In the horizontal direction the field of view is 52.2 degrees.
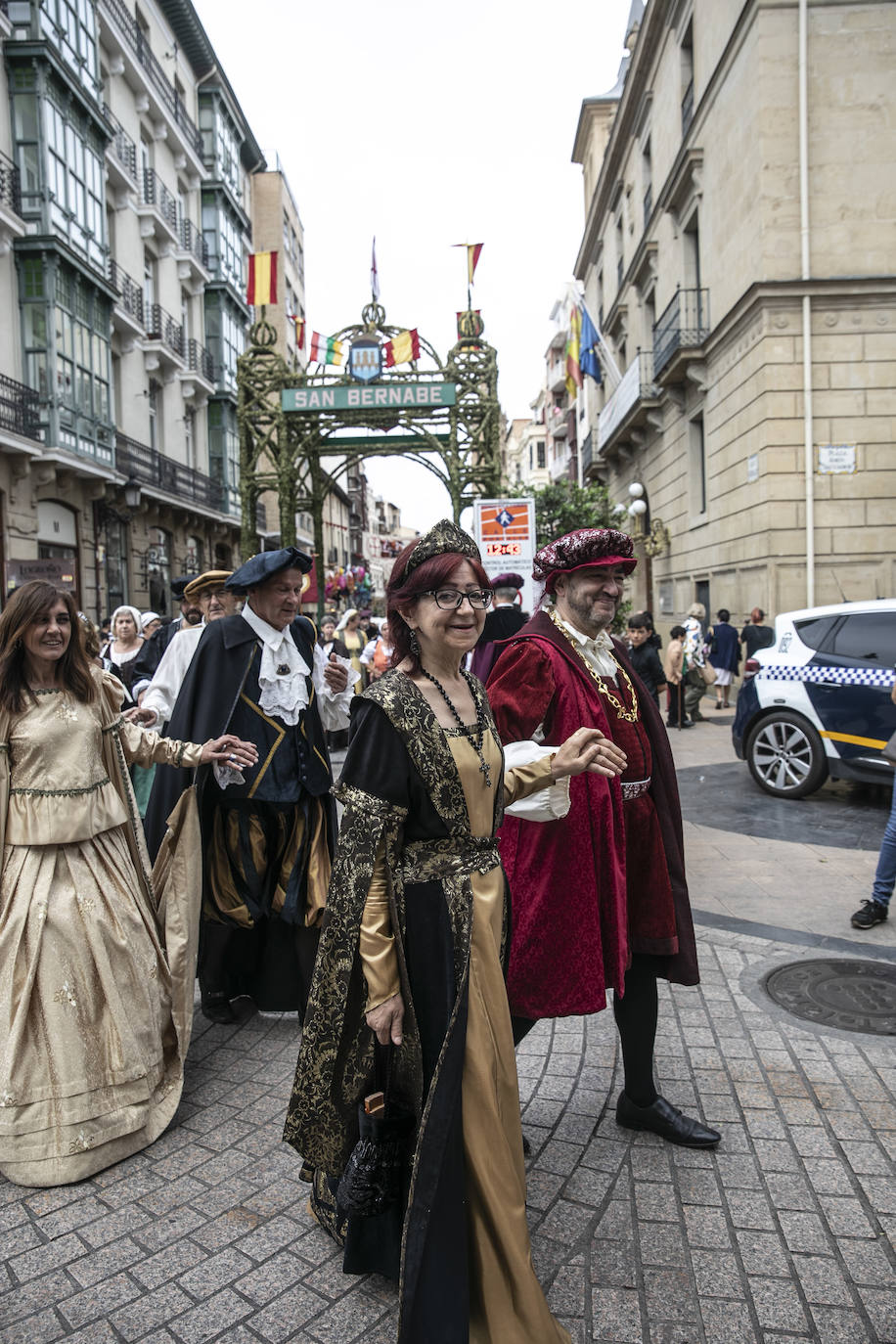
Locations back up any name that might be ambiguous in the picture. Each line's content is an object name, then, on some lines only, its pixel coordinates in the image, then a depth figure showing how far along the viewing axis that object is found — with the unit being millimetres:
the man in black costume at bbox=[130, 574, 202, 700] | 6402
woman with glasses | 2039
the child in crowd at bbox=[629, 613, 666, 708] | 8945
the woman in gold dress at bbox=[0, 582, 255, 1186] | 3008
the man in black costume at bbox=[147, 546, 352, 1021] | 3854
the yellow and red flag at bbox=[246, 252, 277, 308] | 17016
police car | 7637
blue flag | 22625
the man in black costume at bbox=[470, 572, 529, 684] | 6598
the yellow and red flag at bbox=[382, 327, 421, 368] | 15727
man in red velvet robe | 2783
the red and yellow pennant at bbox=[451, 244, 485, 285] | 16062
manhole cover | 3918
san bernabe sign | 15469
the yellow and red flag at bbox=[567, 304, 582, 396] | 23422
